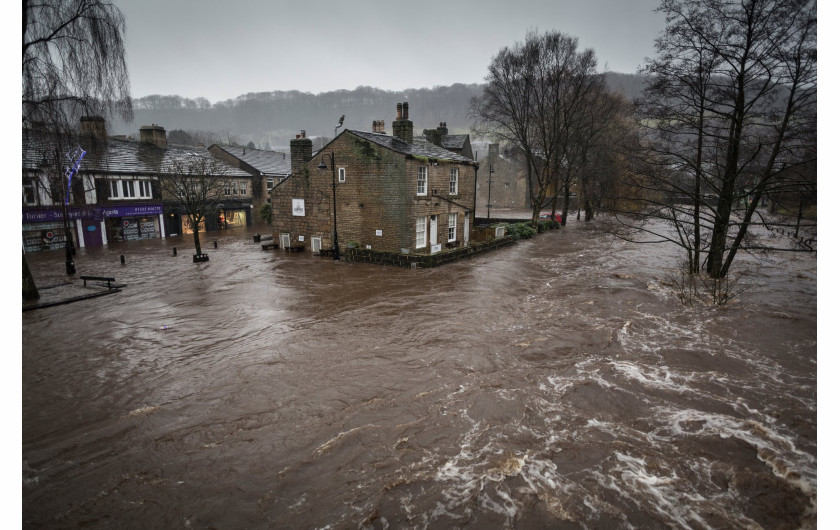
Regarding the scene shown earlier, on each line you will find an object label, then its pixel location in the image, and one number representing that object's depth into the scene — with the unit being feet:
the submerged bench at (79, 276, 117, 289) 53.20
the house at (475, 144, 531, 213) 217.15
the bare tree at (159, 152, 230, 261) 75.51
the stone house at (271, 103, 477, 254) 68.95
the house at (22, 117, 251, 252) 81.41
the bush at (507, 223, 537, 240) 102.24
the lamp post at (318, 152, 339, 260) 71.65
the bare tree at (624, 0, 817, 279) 37.37
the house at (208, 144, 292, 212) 139.64
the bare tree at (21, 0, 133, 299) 36.22
